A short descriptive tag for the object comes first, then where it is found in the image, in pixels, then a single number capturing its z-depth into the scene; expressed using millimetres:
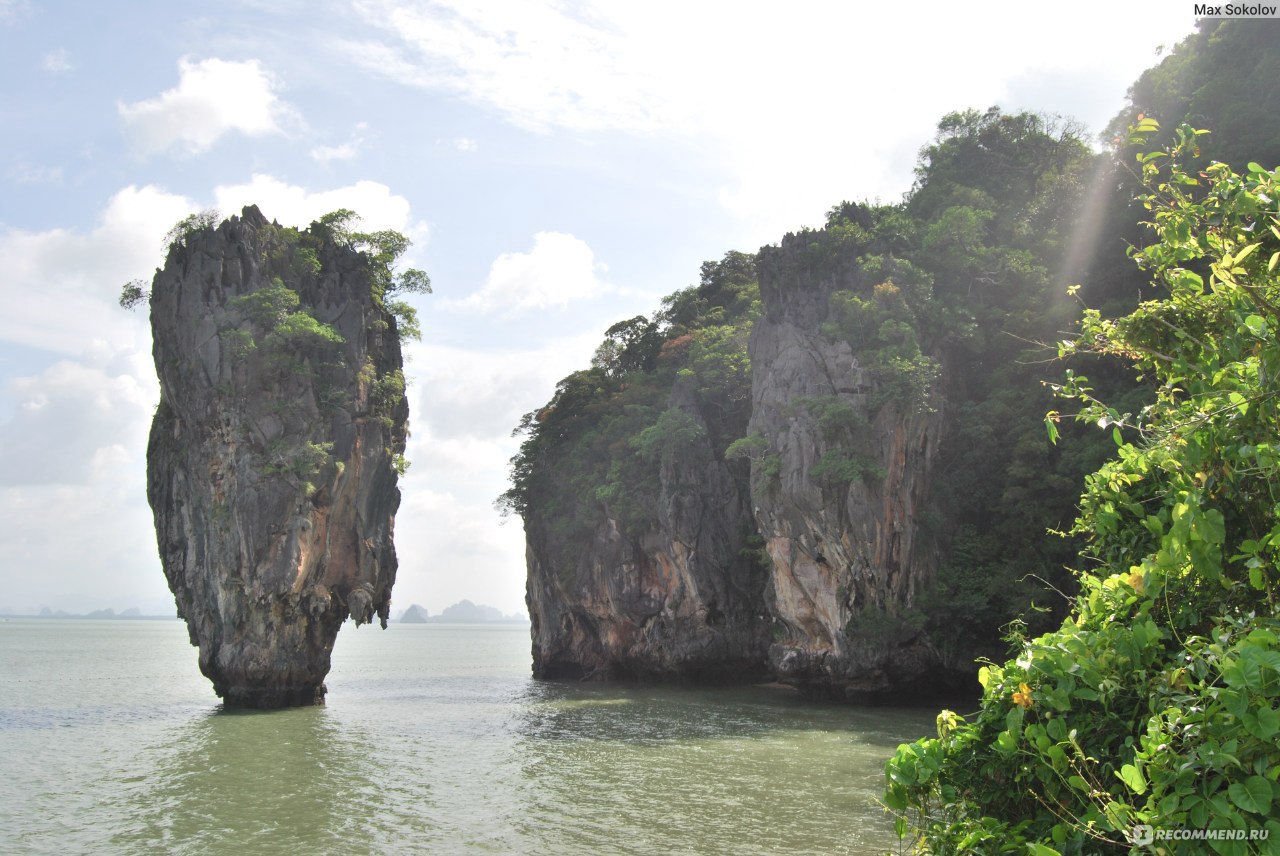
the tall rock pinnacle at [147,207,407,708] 24891
